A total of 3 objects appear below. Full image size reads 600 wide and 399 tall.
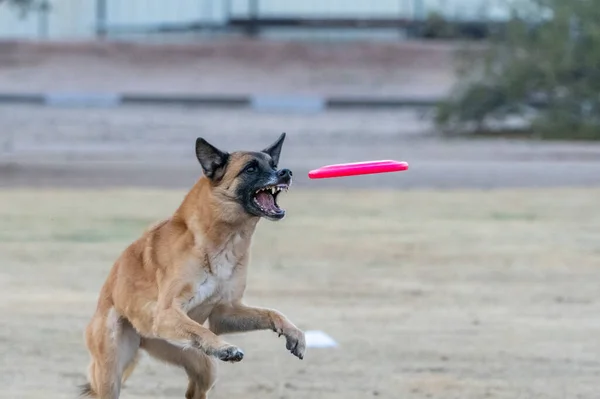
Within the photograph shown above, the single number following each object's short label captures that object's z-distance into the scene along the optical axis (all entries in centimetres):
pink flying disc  1619
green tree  6216
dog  1527
